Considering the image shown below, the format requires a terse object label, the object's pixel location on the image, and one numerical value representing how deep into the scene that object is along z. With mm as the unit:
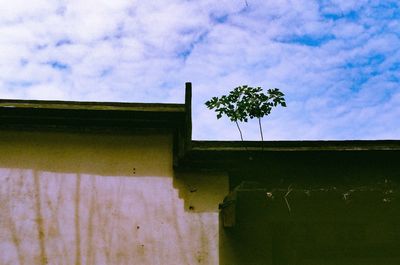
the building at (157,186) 5809
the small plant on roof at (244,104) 8078
